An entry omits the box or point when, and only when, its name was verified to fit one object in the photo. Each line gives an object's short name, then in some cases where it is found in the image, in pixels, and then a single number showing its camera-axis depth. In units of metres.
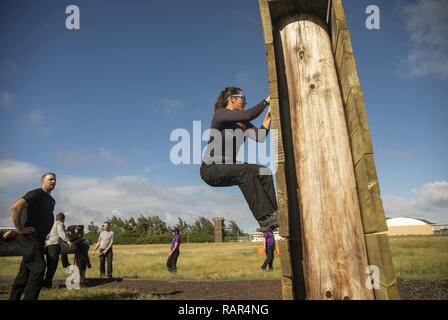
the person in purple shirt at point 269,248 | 11.84
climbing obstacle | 2.11
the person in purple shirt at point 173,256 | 12.95
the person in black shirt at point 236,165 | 3.33
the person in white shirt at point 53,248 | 7.76
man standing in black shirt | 4.80
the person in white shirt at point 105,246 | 11.70
